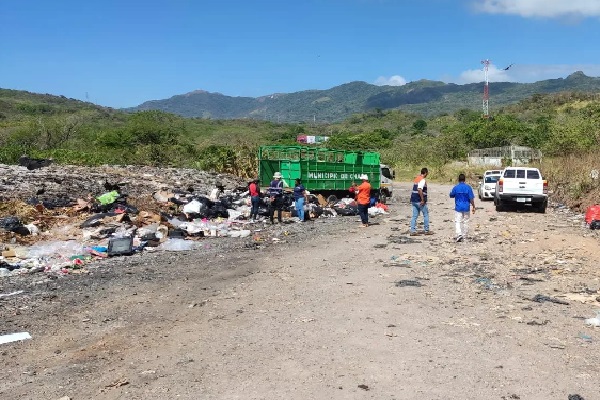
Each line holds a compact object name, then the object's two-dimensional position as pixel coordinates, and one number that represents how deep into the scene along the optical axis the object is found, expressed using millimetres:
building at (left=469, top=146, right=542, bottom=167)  43628
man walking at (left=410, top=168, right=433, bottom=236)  13328
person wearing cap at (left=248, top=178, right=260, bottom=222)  15812
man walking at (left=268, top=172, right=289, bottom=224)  15953
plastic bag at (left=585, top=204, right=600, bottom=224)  14656
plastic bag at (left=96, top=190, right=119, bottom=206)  15756
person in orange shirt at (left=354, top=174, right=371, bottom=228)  14938
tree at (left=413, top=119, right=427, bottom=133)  113012
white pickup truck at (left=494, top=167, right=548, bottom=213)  18906
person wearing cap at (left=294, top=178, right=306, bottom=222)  16547
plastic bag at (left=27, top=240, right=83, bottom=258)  10968
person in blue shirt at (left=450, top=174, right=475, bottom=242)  12249
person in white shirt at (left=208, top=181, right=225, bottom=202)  18323
